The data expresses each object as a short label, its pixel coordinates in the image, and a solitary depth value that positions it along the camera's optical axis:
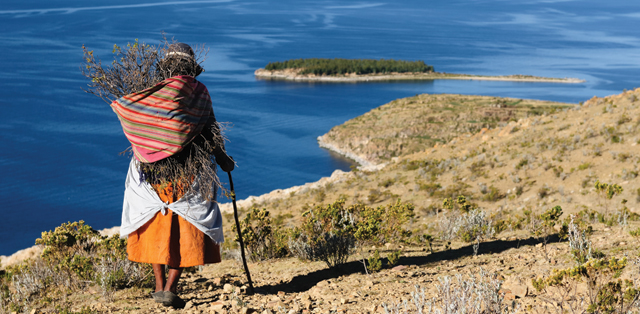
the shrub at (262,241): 7.77
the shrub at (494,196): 14.62
